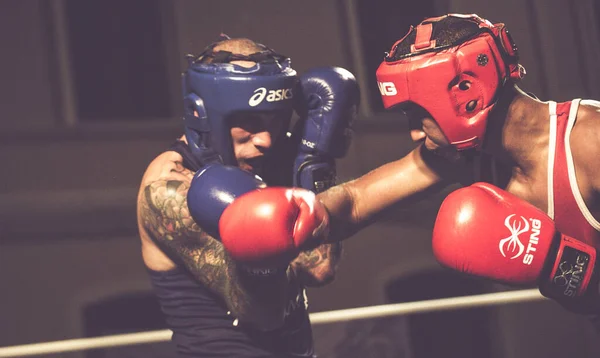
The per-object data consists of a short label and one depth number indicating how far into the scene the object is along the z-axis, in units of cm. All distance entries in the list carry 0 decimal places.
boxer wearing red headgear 261
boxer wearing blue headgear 274
